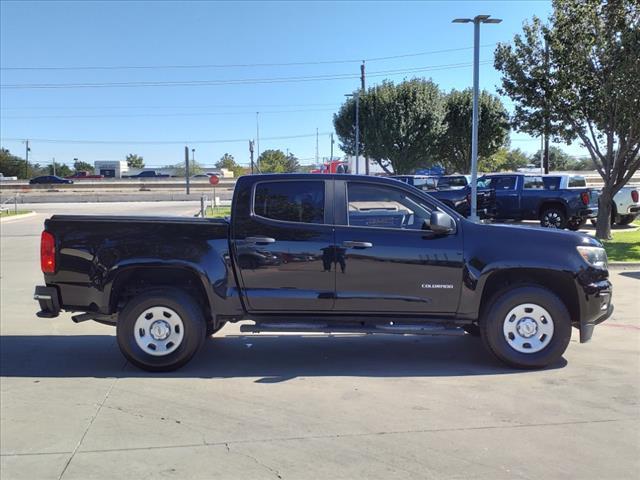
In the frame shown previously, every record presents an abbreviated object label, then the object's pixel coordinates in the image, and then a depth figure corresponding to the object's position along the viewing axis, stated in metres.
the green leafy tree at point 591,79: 13.41
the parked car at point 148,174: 92.28
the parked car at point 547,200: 17.73
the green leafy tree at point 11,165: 110.38
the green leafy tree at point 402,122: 38.78
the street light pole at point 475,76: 17.08
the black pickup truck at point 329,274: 5.37
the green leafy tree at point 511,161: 58.68
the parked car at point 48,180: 73.00
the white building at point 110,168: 113.88
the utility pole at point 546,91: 15.21
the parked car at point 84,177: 89.88
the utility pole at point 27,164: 104.94
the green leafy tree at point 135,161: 146.34
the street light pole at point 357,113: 36.21
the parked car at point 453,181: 22.92
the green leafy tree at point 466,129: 39.03
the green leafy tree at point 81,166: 143.88
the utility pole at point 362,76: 43.56
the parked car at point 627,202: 18.86
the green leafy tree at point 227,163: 115.78
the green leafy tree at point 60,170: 131.93
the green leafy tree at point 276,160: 70.50
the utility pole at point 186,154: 34.43
